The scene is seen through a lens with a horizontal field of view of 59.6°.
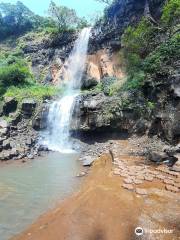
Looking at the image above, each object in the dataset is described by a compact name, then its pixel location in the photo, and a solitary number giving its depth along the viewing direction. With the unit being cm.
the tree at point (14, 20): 2063
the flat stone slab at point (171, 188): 403
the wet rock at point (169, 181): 429
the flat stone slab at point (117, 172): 501
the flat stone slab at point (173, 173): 456
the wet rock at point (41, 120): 1023
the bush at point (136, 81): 838
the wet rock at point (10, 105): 1123
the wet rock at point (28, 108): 1071
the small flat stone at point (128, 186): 425
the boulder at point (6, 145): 870
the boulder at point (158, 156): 543
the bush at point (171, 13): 818
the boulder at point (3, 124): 991
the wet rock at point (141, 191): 402
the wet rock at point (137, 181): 444
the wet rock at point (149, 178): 453
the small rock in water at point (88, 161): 689
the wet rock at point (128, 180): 448
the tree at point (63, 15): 1745
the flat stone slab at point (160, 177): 455
